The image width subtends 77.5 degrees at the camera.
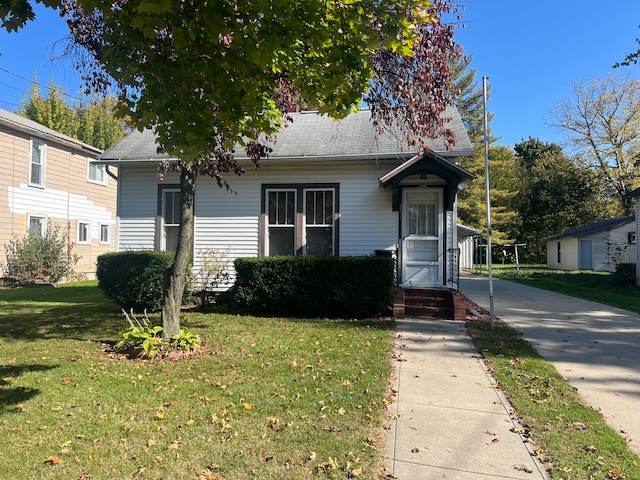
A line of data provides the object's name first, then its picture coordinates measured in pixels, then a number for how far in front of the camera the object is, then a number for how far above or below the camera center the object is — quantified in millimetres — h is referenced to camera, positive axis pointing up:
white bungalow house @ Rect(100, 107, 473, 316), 9891 +1402
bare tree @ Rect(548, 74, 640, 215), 27653 +8491
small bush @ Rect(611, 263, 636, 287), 16344 -770
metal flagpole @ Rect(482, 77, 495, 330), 6957 +1368
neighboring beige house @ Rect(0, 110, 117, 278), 15828 +2902
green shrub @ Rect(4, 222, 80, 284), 15375 -138
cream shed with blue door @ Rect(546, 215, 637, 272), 22812 +729
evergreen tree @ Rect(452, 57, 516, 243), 34969 +7520
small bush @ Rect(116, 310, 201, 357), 5555 -1270
